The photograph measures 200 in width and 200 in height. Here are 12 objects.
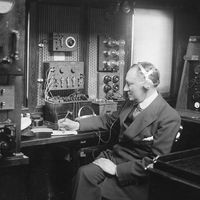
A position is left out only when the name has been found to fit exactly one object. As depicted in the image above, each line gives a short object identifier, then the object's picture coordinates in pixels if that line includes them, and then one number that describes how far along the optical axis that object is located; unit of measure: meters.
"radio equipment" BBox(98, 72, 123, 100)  4.24
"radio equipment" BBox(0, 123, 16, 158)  2.77
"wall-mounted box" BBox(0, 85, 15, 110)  2.79
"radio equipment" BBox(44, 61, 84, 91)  3.77
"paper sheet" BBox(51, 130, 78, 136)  3.31
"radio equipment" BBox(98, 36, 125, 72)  4.21
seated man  3.03
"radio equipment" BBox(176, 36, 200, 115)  4.49
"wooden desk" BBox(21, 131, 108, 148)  3.11
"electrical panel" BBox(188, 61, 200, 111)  4.48
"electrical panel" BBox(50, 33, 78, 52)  3.82
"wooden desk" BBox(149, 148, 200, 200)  2.14
